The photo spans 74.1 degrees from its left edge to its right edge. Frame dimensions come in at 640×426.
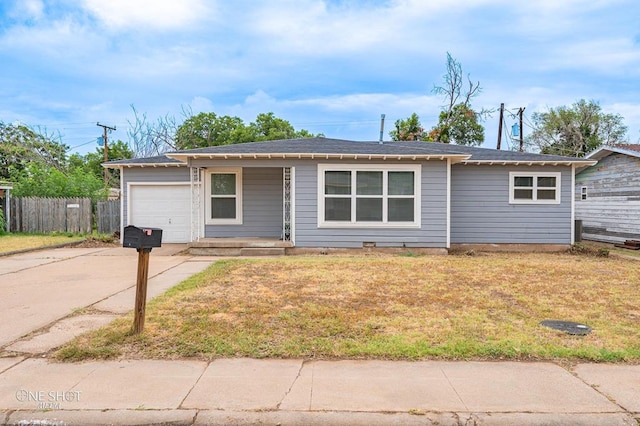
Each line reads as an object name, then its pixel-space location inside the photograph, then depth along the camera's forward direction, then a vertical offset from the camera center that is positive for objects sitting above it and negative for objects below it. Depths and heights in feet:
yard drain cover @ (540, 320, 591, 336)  16.00 -4.66
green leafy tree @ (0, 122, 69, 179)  99.04 +14.03
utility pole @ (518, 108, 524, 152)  86.81 +19.41
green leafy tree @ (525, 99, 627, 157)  115.85 +22.19
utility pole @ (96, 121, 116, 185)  89.30 +16.81
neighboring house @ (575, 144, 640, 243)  46.85 +1.58
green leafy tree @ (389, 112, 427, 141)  107.45 +19.88
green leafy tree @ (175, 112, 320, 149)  121.90 +22.46
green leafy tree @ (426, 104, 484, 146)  104.84 +20.07
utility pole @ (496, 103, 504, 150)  90.84 +17.92
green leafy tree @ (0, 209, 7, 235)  54.29 -2.44
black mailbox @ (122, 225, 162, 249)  14.28 -1.07
